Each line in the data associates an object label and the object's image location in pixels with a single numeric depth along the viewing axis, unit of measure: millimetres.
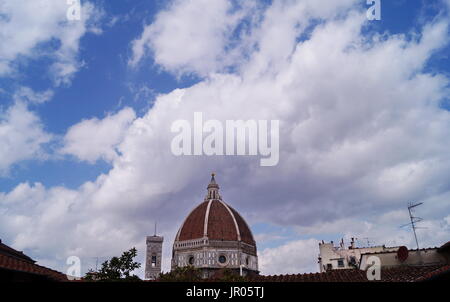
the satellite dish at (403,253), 20109
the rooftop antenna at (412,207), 23633
